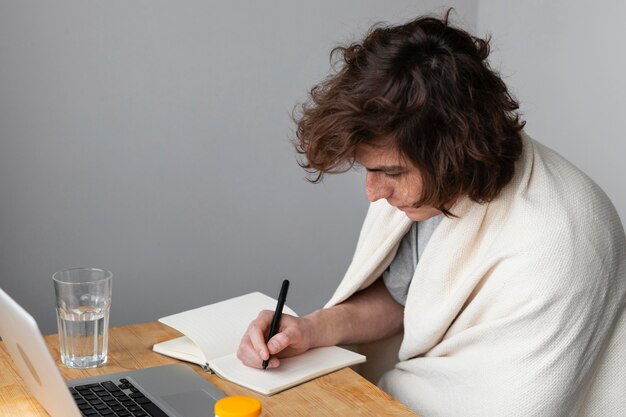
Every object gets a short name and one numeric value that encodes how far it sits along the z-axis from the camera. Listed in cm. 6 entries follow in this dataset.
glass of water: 138
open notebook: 137
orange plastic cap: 104
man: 138
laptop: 105
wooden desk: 125
